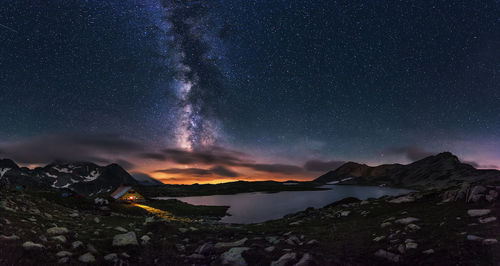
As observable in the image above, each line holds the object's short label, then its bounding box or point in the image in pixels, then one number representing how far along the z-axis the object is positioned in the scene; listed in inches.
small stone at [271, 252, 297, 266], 407.8
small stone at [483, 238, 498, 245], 360.9
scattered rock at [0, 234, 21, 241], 388.0
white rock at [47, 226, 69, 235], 498.2
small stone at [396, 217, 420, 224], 560.4
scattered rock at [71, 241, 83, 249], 441.3
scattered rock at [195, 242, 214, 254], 523.9
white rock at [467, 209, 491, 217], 486.5
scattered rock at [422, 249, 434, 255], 381.4
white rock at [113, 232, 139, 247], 520.2
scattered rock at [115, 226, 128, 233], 684.4
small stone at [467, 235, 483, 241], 380.2
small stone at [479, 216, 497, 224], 443.0
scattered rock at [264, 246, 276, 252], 480.4
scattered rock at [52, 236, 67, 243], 451.5
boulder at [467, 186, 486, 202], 566.3
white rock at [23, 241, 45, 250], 379.4
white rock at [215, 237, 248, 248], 546.9
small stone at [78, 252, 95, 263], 400.4
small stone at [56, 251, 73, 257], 389.8
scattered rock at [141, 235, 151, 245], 553.6
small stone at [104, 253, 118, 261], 430.6
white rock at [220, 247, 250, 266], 433.4
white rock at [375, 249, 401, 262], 398.6
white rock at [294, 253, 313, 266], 386.9
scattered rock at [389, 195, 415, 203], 864.7
